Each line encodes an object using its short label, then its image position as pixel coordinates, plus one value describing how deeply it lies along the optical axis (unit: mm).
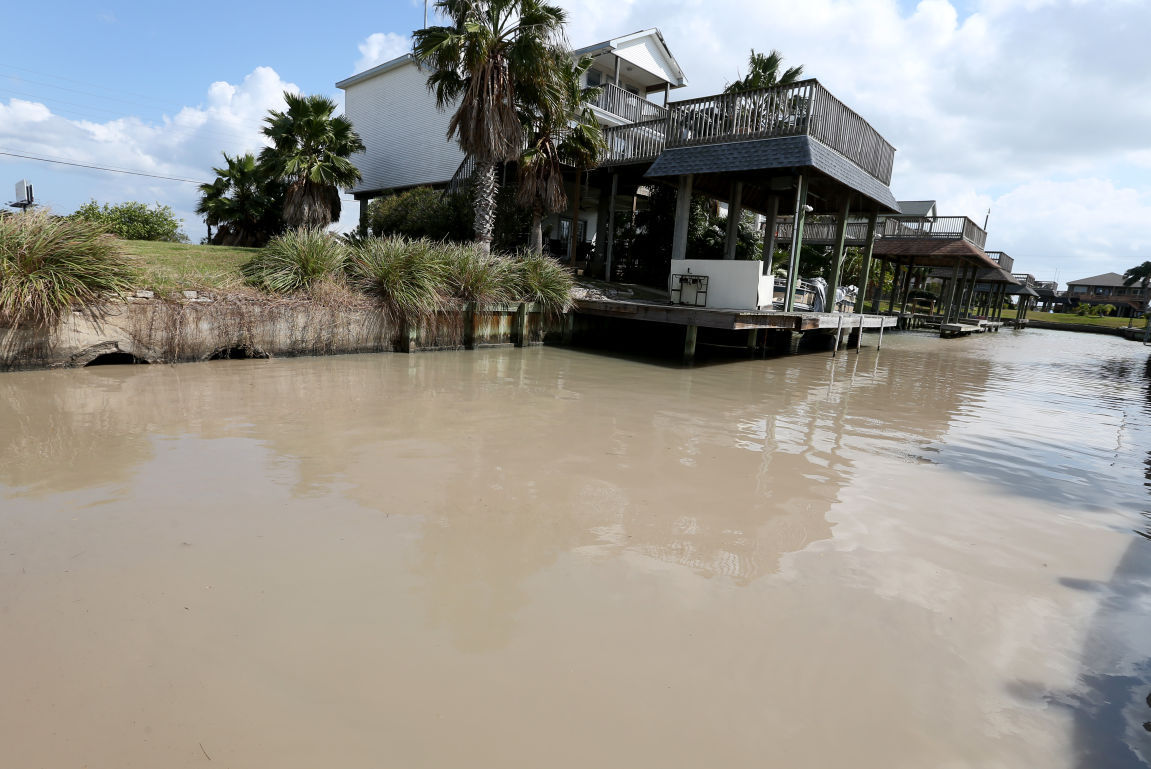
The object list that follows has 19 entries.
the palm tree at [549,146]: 14539
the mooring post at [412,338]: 11102
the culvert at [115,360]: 8430
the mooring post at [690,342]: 11867
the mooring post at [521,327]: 12789
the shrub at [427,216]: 16797
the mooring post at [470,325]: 11905
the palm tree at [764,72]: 24156
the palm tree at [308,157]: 18422
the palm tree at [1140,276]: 68806
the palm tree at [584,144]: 14891
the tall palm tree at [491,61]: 12727
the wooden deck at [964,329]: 26062
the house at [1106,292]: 67750
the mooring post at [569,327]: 13742
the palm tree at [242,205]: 21188
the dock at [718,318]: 11203
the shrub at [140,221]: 22172
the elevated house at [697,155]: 12312
